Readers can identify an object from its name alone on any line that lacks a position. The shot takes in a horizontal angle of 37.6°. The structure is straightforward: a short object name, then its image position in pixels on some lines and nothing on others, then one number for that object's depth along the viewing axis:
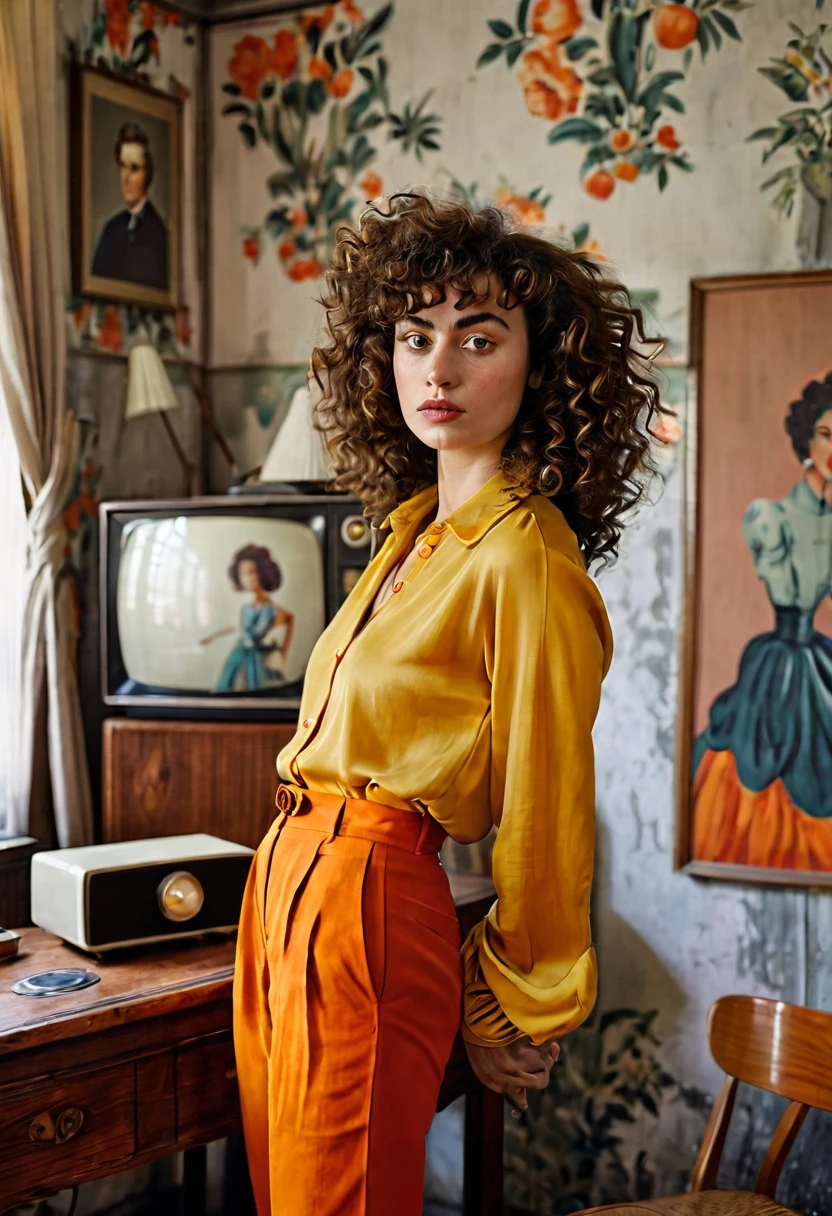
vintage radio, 1.55
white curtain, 1.98
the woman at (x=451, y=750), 1.12
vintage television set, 1.81
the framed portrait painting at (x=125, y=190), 2.16
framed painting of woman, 2.09
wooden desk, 1.33
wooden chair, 1.55
